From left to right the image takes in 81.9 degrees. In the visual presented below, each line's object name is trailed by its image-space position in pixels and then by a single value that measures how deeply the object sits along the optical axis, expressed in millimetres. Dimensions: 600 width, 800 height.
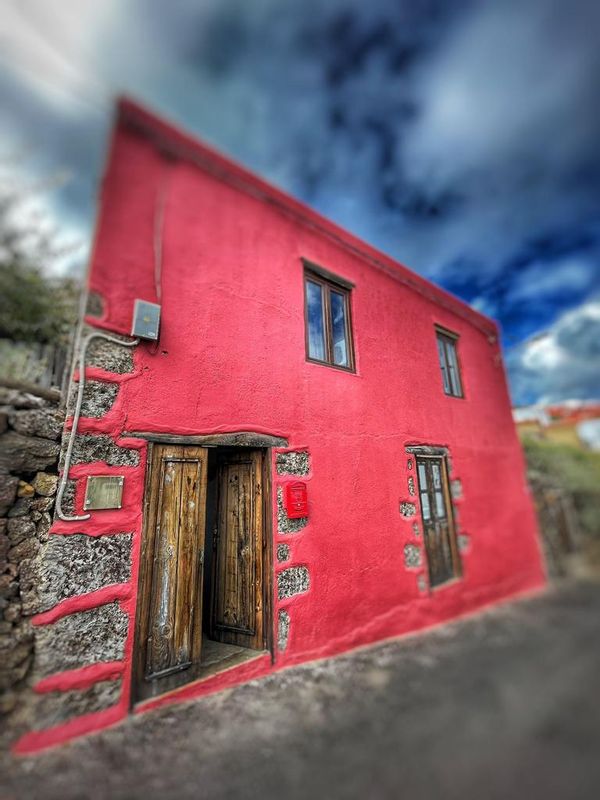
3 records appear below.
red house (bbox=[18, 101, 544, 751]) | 2516
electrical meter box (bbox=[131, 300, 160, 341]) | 2869
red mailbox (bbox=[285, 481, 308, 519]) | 3404
